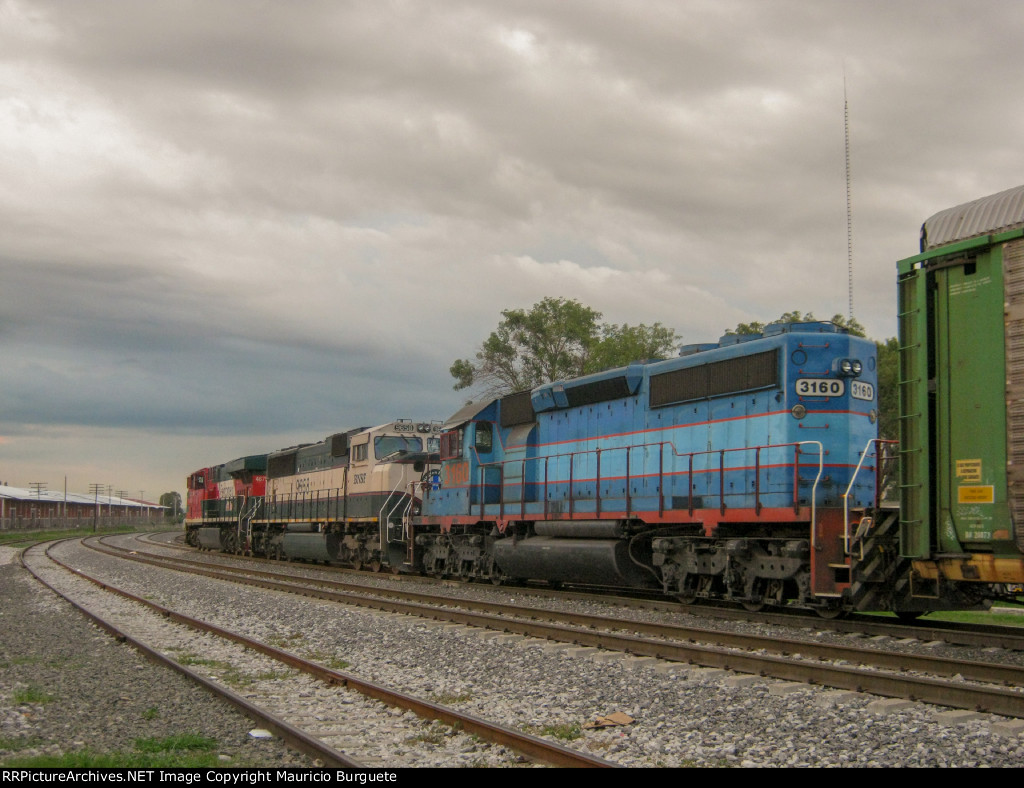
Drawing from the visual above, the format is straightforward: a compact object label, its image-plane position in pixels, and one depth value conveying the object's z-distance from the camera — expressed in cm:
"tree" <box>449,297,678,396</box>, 5028
